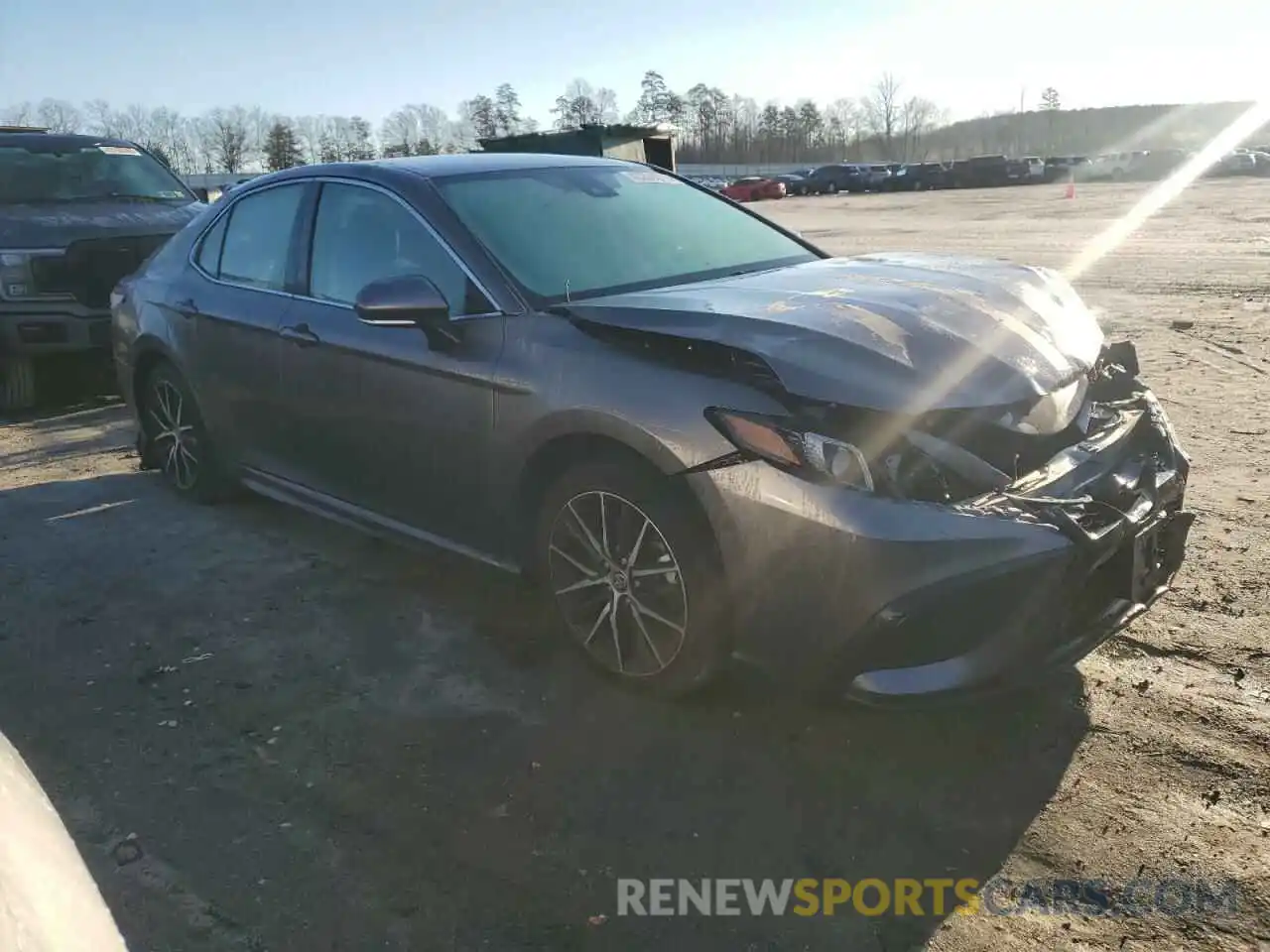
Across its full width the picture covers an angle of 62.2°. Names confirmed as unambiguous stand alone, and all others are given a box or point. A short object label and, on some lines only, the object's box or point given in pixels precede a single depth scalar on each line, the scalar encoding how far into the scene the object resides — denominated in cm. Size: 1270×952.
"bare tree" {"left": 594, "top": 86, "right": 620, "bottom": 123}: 13138
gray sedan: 266
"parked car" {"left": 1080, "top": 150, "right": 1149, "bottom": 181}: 5319
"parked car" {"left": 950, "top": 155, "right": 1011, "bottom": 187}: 5622
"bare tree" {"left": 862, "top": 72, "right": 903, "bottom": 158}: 15312
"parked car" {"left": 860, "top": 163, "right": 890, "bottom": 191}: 5809
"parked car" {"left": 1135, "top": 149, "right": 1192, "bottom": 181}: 5285
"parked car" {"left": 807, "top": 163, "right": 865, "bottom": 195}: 5944
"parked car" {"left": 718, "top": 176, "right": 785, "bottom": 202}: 5156
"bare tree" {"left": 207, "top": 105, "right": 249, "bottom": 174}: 10762
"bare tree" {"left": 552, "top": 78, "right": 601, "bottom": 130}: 11900
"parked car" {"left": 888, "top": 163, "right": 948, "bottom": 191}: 5756
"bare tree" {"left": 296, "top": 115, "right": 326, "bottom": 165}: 10819
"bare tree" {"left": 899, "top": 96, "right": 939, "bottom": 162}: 15275
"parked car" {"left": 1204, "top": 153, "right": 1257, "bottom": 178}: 4968
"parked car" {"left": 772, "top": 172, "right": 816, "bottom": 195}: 5878
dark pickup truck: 757
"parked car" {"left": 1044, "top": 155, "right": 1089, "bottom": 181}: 5650
